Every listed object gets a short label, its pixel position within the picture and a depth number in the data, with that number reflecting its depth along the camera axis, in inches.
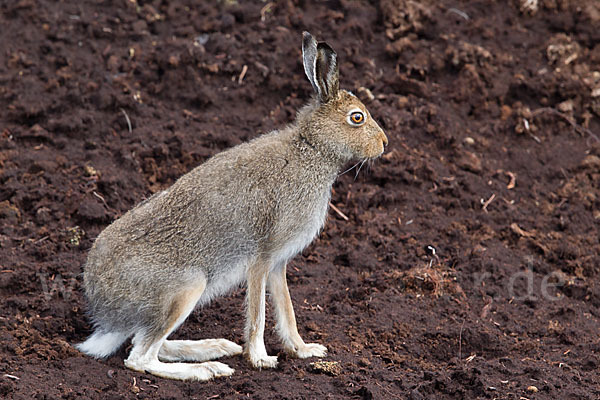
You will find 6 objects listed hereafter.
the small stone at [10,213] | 572.4
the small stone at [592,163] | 693.3
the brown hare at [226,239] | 450.9
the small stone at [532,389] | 440.8
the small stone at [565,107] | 737.1
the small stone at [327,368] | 457.7
